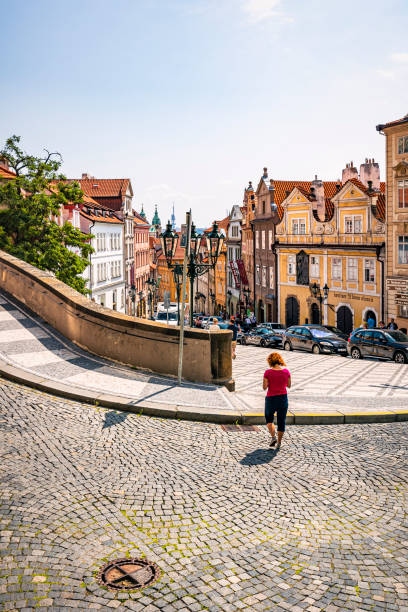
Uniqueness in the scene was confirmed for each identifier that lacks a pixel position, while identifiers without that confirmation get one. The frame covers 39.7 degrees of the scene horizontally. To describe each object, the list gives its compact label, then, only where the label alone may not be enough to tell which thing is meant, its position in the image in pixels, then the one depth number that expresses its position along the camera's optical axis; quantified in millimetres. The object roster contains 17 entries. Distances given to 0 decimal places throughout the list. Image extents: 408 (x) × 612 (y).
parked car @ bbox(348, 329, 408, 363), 23422
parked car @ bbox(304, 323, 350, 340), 34169
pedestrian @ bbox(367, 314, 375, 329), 34144
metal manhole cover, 4469
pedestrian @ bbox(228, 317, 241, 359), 18625
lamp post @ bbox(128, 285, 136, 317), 70612
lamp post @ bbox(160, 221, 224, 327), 16156
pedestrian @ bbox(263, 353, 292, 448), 8180
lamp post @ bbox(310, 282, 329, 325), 43784
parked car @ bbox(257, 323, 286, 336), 38984
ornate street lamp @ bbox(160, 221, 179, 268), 16109
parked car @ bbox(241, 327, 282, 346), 33062
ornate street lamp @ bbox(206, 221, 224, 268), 16609
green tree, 27953
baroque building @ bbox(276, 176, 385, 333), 38688
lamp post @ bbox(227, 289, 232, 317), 70700
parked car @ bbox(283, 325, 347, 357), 27828
